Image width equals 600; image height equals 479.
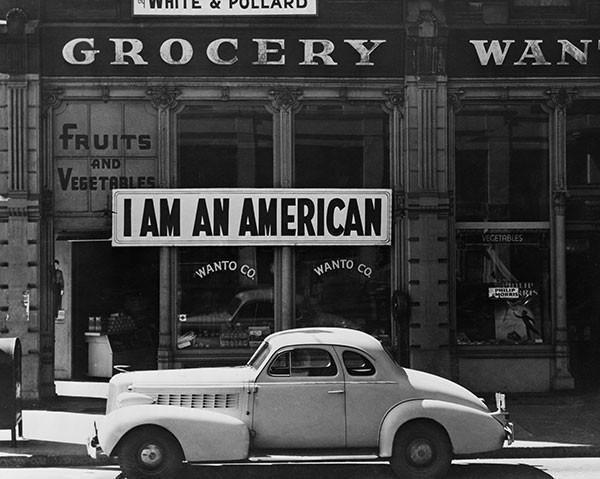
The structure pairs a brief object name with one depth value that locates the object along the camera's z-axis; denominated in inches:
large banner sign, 537.3
